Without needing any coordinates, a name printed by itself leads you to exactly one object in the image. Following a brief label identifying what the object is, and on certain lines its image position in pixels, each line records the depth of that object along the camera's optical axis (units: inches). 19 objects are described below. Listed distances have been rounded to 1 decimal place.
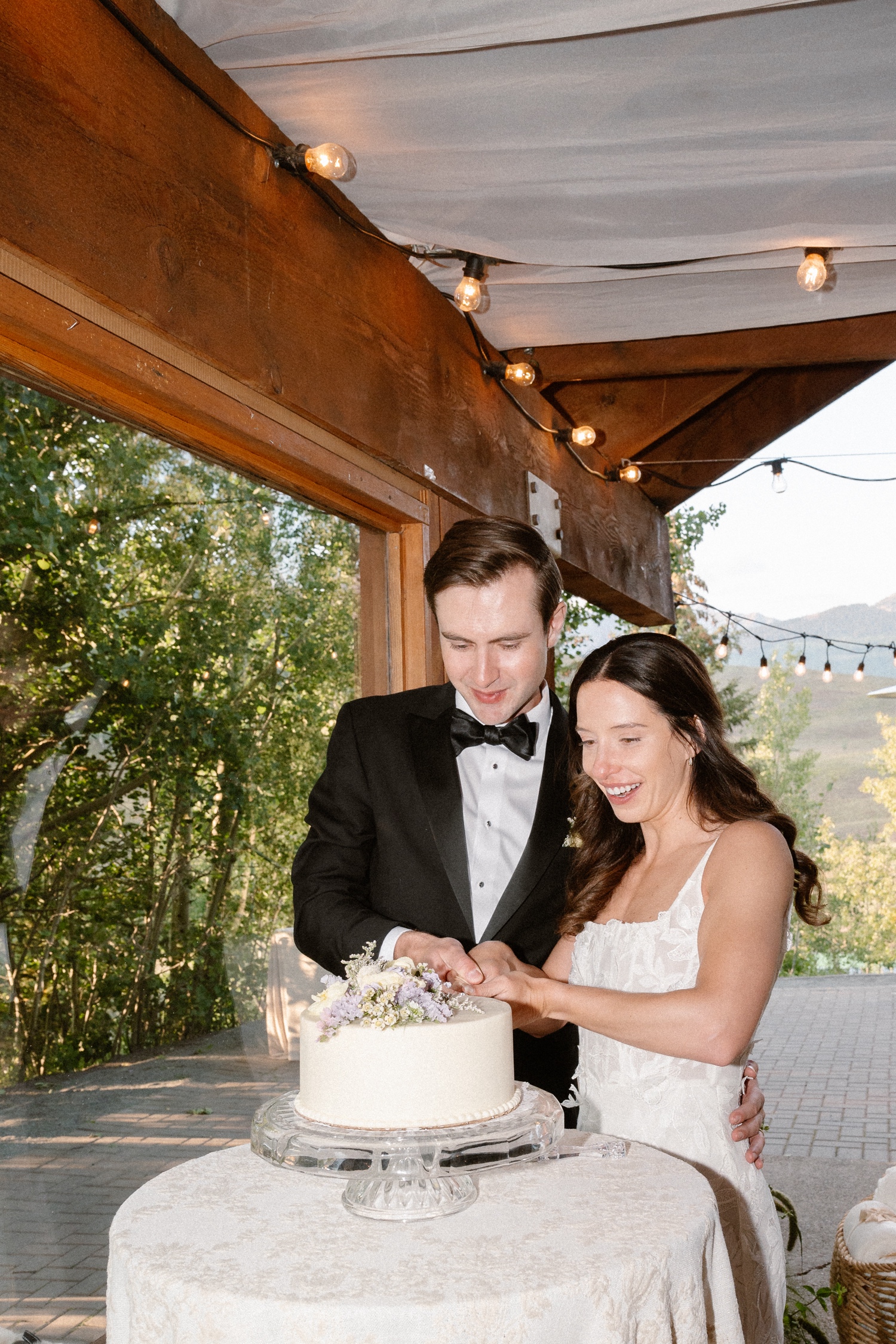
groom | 84.2
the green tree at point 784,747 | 952.9
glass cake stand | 50.9
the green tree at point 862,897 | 781.9
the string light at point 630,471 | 237.6
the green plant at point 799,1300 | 112.2
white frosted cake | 52.9
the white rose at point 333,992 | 56.2
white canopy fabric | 77.7
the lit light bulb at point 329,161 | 93.6
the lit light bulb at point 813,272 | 117.3
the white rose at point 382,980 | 55.4
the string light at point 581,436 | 199.0
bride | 66.6
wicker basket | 108.3
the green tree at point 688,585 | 666.8
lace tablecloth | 43.1
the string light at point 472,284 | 124.7
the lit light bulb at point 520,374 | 155.7
